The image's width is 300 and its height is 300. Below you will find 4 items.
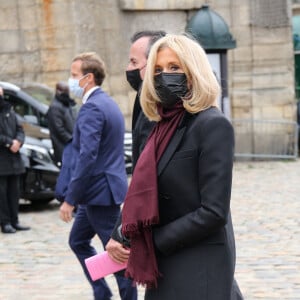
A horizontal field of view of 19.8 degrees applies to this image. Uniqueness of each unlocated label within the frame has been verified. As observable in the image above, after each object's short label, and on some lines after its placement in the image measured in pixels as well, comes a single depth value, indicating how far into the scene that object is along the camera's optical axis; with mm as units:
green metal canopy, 18297
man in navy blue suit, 5840
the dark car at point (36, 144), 11773
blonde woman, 3393
